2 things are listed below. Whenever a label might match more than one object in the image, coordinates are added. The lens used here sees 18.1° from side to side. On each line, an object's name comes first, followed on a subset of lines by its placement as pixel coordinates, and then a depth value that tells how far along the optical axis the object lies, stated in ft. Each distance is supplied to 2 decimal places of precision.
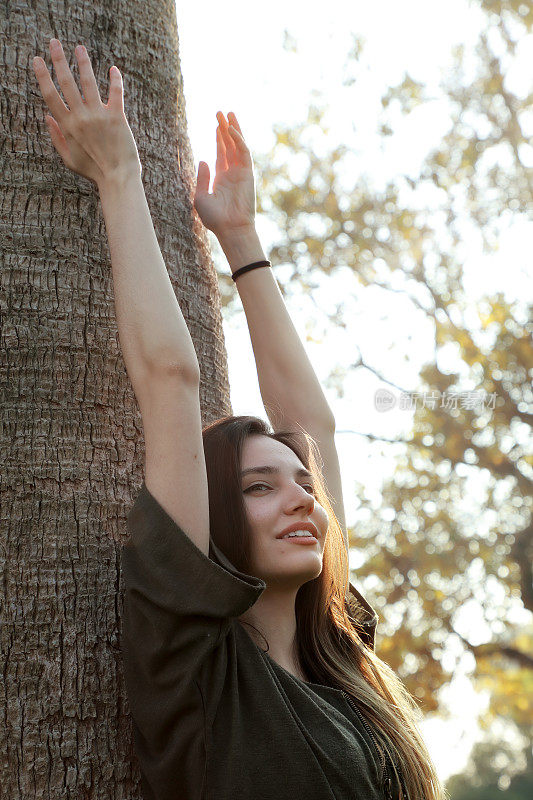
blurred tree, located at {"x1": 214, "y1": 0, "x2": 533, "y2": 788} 31.70
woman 5.61
